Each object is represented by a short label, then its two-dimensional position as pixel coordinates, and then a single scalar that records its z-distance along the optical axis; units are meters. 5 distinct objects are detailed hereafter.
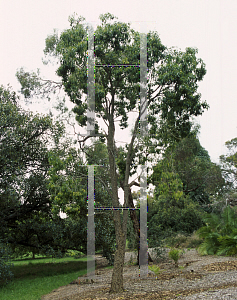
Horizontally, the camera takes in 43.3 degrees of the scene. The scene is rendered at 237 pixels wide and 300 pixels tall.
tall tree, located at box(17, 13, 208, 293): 7.83
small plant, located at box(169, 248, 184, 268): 10.47
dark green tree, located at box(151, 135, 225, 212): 18.25
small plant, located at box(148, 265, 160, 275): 8.77
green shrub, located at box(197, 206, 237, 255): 11.02
